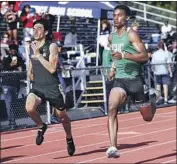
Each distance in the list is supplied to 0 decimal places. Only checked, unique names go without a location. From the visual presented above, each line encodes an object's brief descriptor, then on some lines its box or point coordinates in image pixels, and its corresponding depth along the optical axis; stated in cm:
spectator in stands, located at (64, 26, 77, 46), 2266
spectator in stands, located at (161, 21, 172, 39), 2563
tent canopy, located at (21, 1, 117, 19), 1998
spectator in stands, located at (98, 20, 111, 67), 1920
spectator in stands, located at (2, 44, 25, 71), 1526
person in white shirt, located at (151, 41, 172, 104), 2020
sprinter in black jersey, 723
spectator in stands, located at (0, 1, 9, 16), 2158
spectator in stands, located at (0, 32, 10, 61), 1768
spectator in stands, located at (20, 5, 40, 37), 1970
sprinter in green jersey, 725
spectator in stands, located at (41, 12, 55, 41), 1814
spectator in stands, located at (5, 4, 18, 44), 2086
